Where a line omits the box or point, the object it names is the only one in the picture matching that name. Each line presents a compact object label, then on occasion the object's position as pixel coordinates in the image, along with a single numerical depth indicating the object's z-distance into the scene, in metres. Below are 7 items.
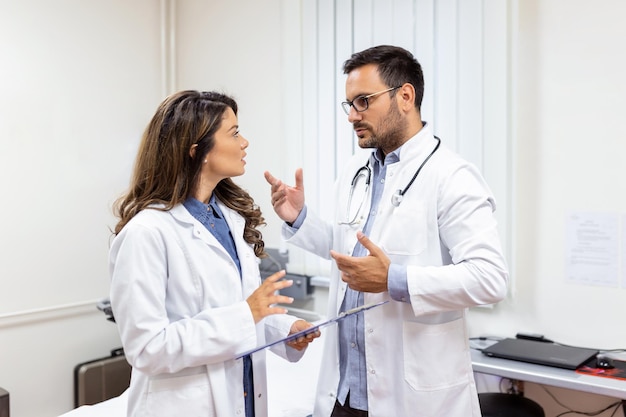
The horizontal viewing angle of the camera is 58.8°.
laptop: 1.92
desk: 1.75
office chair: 1.93
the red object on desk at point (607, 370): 1.83
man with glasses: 1.34
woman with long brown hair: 1.11
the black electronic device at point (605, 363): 1.89
